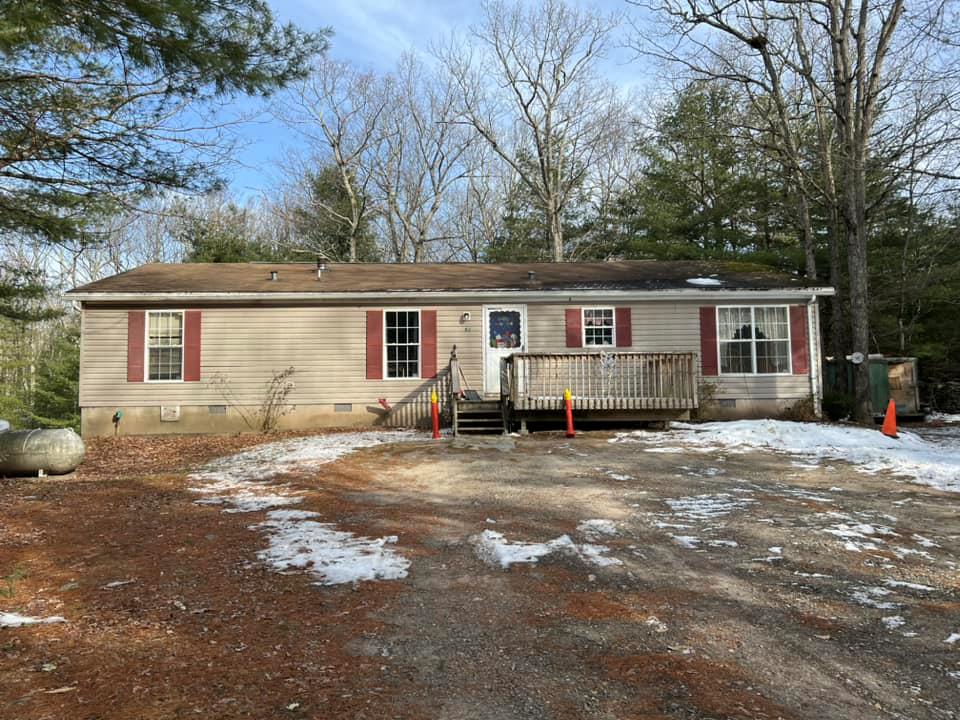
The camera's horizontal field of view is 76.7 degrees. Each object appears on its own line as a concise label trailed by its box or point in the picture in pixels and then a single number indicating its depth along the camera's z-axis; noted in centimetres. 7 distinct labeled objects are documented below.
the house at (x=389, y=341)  1223
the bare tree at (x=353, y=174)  2484
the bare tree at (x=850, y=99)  1228
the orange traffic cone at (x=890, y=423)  970
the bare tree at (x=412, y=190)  2575
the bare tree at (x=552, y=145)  2306
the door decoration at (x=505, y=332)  1277
